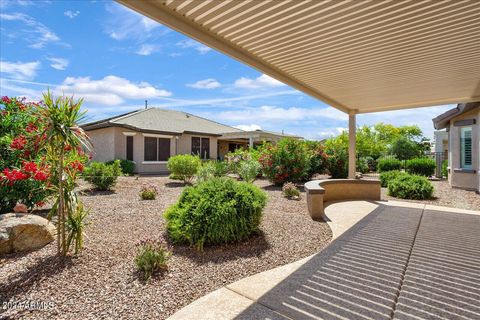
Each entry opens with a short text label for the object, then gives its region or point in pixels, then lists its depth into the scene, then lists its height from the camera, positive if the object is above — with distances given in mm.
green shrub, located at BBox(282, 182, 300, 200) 8703 -1038
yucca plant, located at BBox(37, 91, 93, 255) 3559 +288
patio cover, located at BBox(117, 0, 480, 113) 3066 +1789
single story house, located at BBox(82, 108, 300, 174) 16953 +1682
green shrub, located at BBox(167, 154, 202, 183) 12484 -278
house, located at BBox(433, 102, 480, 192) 10641 +677
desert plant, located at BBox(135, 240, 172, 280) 3346 -1292
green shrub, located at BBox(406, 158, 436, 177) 16328 -372
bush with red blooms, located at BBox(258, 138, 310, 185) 11195 -68
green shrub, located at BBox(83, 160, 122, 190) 10047 -615
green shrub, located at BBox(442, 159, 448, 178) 16438 -498
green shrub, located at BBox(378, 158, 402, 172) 18719 -292
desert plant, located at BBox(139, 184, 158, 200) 8363 -1046
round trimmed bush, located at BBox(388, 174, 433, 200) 9250 -952
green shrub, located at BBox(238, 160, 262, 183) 11367 -415
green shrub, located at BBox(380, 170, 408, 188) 11695 -707
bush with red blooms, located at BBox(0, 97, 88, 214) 5113 +9
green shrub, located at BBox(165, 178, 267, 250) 4180 -881
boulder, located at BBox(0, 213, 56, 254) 4047 -1158
